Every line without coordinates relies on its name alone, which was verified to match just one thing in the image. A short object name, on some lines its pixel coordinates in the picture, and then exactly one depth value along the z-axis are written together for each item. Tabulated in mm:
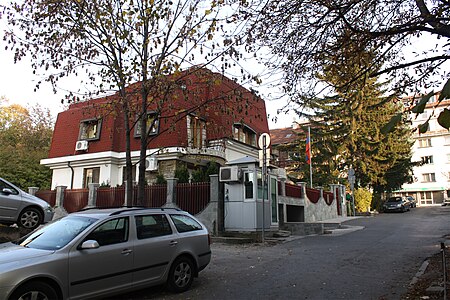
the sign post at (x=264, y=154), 13204
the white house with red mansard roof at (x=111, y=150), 21469
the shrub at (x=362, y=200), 32188
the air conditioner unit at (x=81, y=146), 24109
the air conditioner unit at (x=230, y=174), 14328
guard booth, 14234
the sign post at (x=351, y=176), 27062
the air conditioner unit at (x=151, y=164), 21516
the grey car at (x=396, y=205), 34781
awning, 58625
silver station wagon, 4863
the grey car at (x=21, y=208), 11023
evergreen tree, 33281
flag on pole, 27722
